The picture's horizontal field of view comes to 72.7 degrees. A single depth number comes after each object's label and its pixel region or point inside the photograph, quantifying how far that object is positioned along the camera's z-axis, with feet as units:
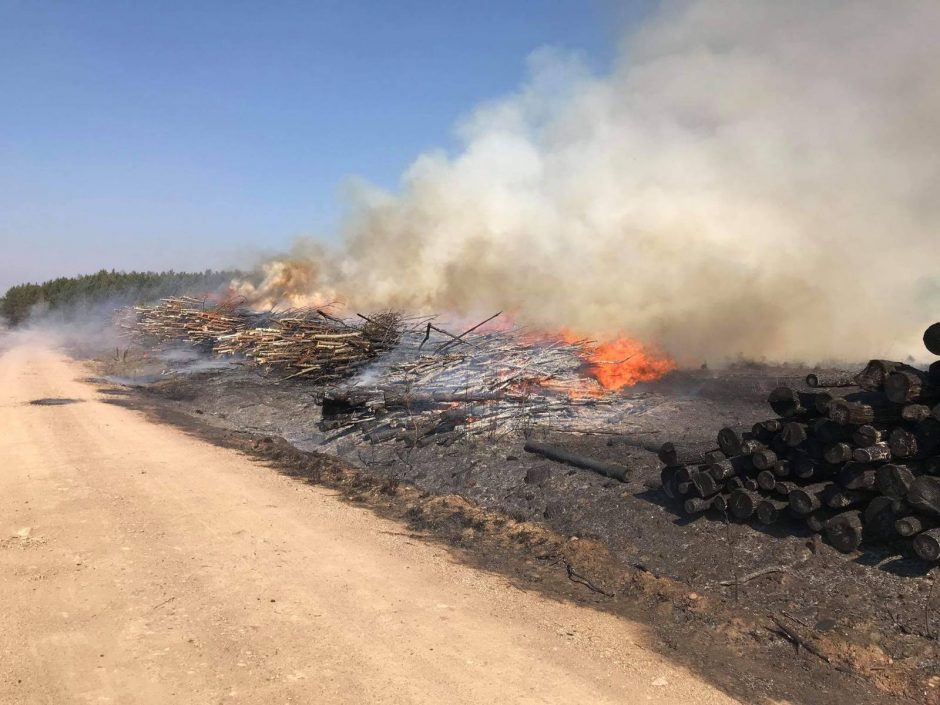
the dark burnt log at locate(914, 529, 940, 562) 17.71
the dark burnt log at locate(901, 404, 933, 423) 19.16
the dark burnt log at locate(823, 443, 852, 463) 19.85
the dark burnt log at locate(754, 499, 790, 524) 21.56
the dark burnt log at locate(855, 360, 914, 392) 20.33
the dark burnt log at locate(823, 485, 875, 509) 19.94
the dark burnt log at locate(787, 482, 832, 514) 20.62
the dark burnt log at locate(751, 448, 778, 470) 21.89
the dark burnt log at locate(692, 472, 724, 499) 23.22
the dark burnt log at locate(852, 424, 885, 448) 19.48
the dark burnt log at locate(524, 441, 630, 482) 28.55
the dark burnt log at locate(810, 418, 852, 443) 20.39
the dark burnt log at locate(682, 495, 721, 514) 23.38
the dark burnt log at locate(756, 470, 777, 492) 21.90
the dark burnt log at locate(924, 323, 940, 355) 19.38
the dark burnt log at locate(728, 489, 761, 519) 22.13
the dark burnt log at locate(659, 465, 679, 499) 24.95
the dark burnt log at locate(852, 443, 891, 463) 19.34
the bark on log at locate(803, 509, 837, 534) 20.77
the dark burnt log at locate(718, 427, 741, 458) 22.93
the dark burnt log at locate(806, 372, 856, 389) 22.48
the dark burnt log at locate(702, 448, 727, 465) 23.52
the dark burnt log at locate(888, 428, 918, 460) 19.13
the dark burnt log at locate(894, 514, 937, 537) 18.13
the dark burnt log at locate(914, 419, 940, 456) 18.88
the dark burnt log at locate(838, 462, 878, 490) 19.47
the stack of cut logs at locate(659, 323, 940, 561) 18.66
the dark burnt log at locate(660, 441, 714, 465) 25.06
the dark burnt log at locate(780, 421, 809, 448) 21.26
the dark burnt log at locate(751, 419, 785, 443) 22.26
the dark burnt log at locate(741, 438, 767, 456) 22.35
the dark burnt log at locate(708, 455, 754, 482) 22.75
